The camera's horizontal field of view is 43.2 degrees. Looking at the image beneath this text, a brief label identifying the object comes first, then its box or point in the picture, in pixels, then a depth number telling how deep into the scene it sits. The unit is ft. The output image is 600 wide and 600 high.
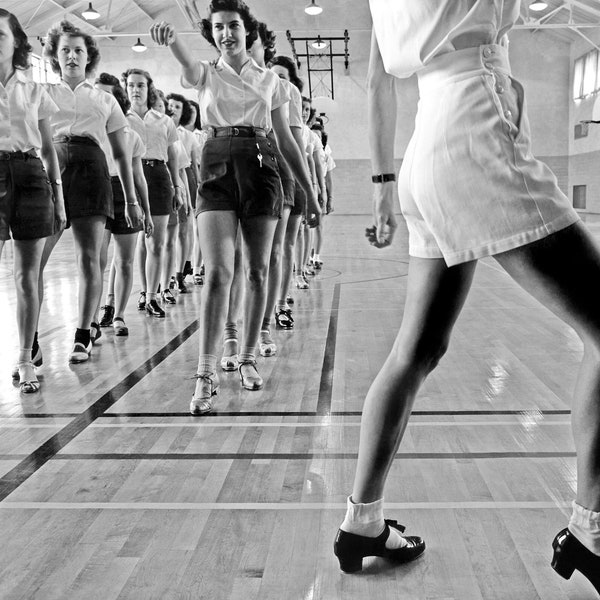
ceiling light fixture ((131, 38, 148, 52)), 64.18
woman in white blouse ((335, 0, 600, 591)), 4.46
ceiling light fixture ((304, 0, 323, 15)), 58.23
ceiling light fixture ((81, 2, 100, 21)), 56.85
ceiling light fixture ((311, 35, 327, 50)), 65.74
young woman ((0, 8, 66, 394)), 10.71
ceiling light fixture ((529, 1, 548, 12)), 53.98
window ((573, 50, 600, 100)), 65.98
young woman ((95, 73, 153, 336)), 15.80
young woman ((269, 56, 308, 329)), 15.08
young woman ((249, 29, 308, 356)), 11.96
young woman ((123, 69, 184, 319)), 18.22
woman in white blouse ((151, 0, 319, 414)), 10.09
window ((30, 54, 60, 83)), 66.69
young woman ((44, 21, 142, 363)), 13.19
